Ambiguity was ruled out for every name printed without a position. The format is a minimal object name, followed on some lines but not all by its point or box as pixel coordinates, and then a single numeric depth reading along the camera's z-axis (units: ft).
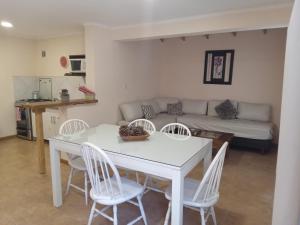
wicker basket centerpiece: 7.34
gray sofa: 13.69
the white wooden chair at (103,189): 6.05
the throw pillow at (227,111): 15.55
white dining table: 5.52
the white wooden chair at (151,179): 8.00
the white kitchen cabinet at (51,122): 13.32
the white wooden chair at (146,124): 9.83
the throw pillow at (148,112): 15.61
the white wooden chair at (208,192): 5.76
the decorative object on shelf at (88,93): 12.72
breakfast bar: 10.39
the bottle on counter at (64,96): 11.51
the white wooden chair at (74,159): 8.31
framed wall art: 16.60
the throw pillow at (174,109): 17.31
